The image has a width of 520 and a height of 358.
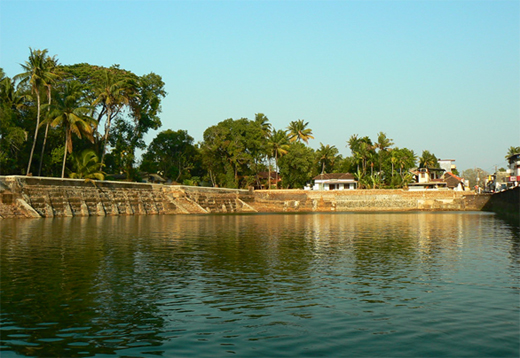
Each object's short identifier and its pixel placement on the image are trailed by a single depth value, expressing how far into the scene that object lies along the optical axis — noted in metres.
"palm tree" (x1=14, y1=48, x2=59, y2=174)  55.95
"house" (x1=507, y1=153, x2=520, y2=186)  86.15
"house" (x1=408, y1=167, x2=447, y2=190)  107.67
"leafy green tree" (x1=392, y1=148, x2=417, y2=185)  114.44
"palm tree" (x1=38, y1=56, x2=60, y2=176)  57.94
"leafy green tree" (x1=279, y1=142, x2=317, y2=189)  104.75
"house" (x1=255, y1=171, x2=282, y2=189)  117.18
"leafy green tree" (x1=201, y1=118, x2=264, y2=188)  98.50
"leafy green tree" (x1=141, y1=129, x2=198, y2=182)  105.81
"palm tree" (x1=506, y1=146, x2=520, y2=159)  155.91
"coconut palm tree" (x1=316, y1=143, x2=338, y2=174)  117.56
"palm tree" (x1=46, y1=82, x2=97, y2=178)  58.34
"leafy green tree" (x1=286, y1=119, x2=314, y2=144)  122.12
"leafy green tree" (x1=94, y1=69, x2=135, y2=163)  70.12
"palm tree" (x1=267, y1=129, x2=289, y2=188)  102.94
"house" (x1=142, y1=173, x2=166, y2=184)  98.87
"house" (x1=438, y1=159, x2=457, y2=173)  160.62
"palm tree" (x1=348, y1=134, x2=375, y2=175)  108.12
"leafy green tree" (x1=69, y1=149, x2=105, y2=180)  60.81
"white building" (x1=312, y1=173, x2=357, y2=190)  109.04
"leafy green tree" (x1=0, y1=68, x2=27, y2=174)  58.75
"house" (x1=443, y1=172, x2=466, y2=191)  119.41
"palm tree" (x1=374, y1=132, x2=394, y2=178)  111.08
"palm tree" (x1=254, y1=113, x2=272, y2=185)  103.44
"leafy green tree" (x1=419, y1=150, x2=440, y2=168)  143.50
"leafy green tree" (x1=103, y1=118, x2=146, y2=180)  82.75
